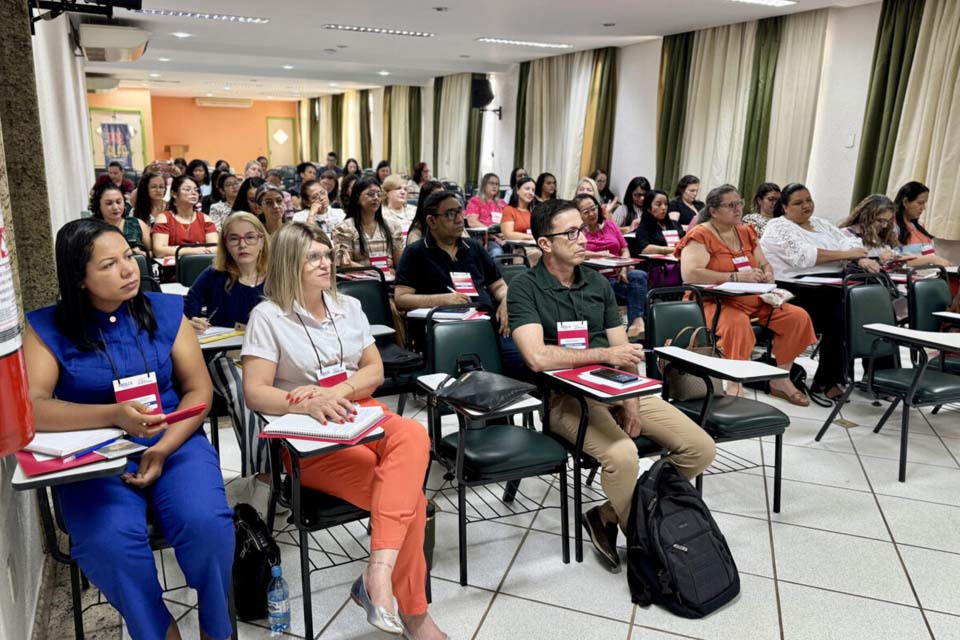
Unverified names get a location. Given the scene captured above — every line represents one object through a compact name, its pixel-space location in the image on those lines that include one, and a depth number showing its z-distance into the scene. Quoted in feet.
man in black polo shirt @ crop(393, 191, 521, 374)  12.30
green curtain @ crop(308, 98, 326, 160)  71.72
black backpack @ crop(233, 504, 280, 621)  7.00
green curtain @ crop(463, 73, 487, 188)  44.39
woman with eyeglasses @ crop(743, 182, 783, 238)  19.35
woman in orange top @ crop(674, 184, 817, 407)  13.67
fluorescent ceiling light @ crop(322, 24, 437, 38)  28.14
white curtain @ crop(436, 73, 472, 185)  45.52
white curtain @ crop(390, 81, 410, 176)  53.06
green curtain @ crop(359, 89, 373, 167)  60.08
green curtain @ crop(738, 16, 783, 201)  24.96
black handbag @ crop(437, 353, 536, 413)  7.36
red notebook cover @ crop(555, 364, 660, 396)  7.73
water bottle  6.98
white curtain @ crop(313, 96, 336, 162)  68.39
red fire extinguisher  3.28
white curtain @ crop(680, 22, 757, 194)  26.43
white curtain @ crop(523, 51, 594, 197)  34.88
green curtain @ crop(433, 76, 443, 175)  47.88
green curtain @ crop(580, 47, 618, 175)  32.89
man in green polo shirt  8.19
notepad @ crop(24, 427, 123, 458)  5.43
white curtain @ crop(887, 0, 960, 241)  19.70
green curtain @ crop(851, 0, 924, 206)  20.80
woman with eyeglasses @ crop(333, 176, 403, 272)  15.52
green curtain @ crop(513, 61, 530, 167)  38.78
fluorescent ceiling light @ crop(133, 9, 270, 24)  25.27
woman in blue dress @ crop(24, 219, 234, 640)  5.79
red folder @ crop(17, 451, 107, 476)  5.22
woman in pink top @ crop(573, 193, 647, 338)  19.31
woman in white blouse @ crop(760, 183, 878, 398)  14.94
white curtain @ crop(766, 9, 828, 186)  23.61
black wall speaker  40.55
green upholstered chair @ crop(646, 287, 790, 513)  9.18
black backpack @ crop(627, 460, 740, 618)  7.45
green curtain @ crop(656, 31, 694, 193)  28.86
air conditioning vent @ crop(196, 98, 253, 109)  73.67
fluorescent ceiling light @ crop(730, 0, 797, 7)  21.70
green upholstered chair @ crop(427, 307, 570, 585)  7.65
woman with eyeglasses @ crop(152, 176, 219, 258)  17.28
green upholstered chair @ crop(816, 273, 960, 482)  10.87
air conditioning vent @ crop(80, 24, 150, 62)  26.50
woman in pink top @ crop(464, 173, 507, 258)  26.91
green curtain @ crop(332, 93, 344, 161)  66.59
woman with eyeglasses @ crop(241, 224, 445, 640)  6.61
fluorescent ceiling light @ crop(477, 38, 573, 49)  30.86
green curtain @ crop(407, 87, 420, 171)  51.62
